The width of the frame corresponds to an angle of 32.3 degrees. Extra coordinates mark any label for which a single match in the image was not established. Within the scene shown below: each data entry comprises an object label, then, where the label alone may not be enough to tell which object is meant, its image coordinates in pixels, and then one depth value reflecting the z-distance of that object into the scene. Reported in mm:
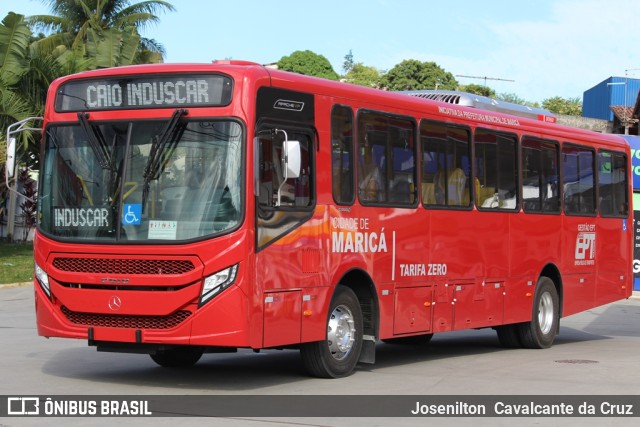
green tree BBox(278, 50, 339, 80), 75812
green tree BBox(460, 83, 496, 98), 87812
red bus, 10664
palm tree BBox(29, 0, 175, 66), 45281
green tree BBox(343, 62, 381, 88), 98162
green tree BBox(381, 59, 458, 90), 83125
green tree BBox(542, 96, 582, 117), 104875
